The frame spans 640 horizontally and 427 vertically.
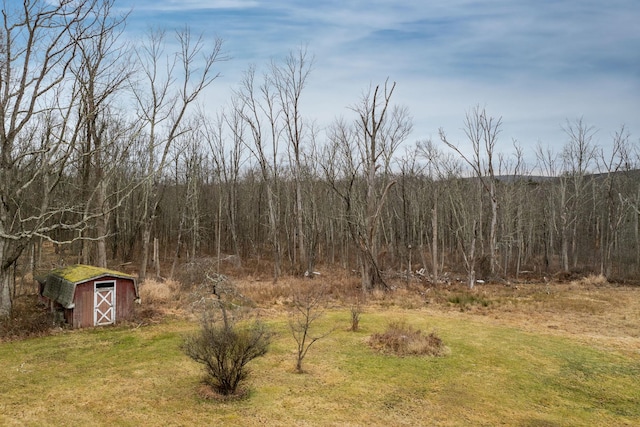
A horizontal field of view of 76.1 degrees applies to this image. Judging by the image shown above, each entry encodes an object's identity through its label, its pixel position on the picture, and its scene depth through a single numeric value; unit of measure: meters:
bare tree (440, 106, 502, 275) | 24.08
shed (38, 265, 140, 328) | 13.36
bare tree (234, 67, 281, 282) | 27.66
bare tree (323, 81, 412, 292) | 21.38
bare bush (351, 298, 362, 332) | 13.72
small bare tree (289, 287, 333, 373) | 10.21
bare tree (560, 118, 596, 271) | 31.07
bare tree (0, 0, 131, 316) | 12.94
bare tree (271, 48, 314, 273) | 28.27
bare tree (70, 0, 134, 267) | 14.79
